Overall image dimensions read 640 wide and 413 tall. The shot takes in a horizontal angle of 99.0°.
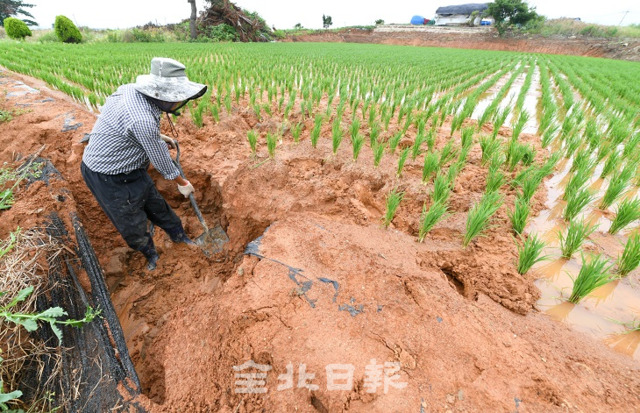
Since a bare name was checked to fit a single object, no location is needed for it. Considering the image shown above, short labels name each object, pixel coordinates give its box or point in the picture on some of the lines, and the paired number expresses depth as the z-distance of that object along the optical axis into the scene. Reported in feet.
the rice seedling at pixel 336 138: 9.43
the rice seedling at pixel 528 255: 5.23
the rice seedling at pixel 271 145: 9.23
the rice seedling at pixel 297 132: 10.26
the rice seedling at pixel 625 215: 6.14
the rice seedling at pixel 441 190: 6.82
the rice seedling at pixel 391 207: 6.51
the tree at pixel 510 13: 74.64
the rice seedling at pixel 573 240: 5.57
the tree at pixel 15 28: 51.93
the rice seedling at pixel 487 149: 9.06
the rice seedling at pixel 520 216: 6.28
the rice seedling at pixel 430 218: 6.08
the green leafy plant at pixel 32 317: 3.54
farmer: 5.79
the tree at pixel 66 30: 51.83
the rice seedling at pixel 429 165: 7.88
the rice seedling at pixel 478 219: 5.77
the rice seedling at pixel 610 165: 8.58
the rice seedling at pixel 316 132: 9.96
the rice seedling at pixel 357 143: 9.04
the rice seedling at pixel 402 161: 8.17
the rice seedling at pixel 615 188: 6.99
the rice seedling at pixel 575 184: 7.37
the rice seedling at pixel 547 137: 10.78
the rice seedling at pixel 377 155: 8.72
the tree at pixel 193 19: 54.85
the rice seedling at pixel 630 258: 5.10
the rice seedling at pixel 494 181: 7.41
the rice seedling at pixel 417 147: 9.18
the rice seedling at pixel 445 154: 8.55
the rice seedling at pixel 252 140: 9.44
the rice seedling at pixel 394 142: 9.42
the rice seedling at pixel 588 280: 4.61
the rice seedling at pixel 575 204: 6.65
